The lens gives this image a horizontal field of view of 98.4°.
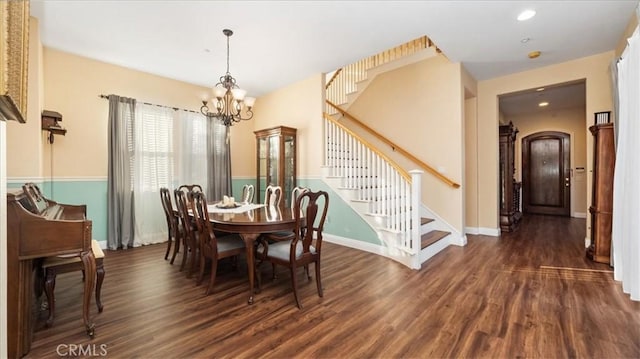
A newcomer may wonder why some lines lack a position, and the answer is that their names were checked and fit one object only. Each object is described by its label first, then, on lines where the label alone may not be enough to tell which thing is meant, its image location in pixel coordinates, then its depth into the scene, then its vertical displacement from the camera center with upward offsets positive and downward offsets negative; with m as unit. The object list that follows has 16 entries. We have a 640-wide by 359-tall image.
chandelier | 3.31 +1.04
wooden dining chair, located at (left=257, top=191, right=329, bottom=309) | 2.40 -0.65
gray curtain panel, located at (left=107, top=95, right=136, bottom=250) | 4.22 +0.12
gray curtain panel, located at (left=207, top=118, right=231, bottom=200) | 5.34 +0.40
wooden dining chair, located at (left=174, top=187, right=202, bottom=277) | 2.98 -0.54
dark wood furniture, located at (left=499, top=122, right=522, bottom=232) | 5.44 +0.01
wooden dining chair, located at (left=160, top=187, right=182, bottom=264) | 3.43 -0.45
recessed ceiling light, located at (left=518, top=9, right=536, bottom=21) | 2.97 +1.79
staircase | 3.53 -0.09
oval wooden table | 2.49 -0.41
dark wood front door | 7.32 +0.13
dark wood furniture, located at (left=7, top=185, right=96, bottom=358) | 1.67 -0.46
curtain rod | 4.21 +1.31
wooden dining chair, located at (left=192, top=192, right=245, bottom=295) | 2.61 -0.64
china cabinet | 5.21 +0.46
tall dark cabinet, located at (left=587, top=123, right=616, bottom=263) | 3.28 -0.14
